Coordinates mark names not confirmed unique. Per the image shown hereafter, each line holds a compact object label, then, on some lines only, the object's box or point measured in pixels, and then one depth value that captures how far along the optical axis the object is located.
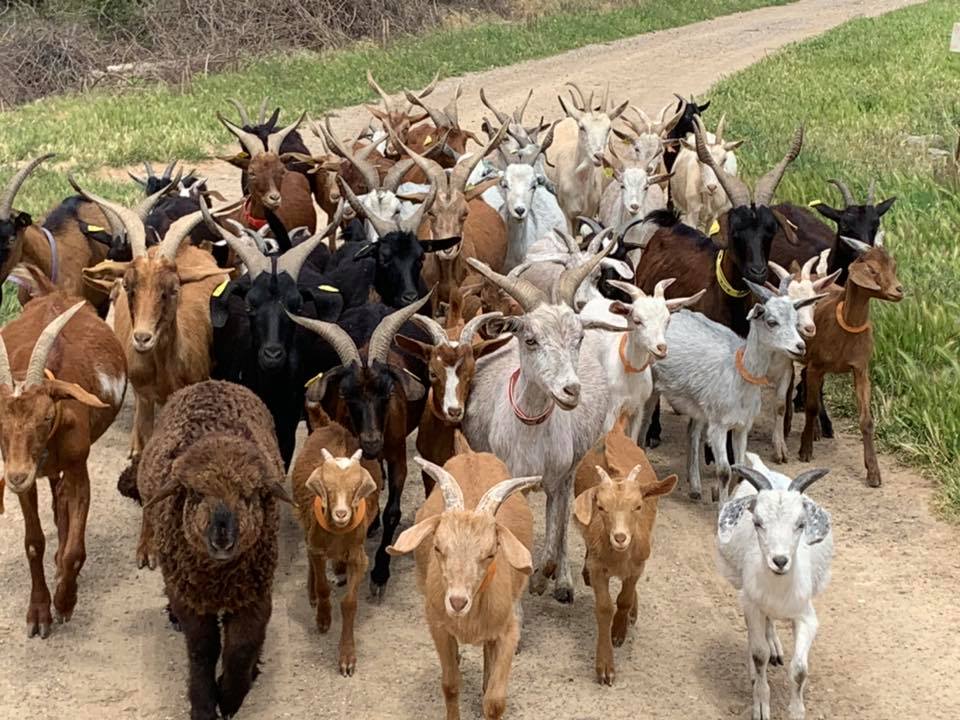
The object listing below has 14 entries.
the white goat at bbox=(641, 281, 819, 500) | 7.99
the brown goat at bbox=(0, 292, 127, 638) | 6.22
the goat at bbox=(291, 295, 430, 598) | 6.66
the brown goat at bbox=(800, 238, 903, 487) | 8.50
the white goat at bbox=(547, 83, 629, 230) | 12.72
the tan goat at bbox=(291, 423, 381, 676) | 6.06
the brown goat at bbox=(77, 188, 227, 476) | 7.41
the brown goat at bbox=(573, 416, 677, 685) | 6.07
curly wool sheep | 5.66
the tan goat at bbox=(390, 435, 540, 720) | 5.26
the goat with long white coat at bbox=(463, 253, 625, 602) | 6.71
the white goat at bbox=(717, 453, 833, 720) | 5.66
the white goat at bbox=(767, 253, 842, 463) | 8.17
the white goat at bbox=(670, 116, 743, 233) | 12.51
